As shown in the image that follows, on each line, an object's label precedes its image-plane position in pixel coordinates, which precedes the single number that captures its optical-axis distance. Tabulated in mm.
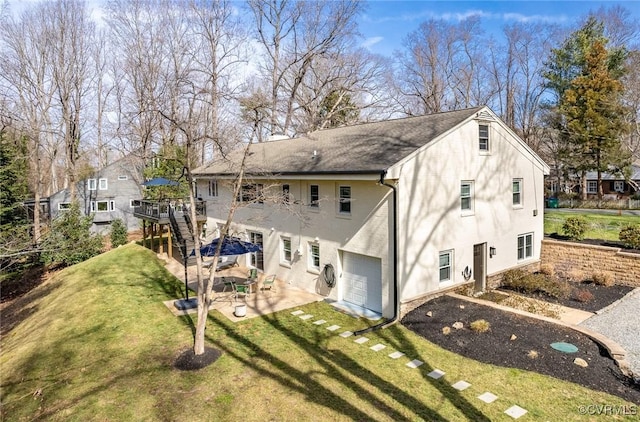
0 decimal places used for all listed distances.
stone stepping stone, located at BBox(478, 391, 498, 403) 7723
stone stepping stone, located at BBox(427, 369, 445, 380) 8708
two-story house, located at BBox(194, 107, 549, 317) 12211
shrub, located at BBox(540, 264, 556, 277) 16766
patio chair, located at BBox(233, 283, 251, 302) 14239
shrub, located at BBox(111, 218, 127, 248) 28234
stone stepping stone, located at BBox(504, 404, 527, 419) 7234
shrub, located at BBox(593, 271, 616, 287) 15288
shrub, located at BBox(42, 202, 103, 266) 23847
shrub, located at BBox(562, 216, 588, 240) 18095
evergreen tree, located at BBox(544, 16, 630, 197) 30422
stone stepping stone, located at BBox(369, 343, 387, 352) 10260
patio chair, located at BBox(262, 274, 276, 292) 15367
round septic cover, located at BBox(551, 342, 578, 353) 9414
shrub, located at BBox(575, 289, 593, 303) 13734
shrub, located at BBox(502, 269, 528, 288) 15219
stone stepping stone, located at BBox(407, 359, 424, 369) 9242
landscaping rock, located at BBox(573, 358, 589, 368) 8773
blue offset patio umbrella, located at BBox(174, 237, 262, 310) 13758
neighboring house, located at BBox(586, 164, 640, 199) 38188
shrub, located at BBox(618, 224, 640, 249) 16208
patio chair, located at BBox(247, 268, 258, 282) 16056
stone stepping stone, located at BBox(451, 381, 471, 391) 8195
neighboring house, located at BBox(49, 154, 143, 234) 34375
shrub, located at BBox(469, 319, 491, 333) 10586
